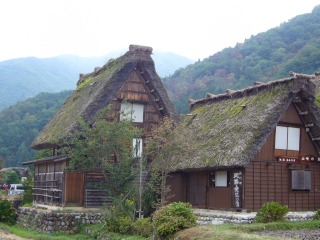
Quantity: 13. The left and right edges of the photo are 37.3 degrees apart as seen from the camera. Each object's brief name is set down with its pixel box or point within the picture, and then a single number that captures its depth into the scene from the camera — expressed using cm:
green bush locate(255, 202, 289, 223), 2002
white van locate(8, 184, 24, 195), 4774
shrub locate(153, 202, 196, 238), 1681
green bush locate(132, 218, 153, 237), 1877
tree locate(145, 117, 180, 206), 2239
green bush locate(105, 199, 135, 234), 2030
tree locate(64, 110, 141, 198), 2166
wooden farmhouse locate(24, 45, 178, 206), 2489
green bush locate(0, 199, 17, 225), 2895
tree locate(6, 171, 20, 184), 5381
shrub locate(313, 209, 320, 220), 2220
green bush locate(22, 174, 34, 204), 3192
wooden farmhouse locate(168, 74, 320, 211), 2148
